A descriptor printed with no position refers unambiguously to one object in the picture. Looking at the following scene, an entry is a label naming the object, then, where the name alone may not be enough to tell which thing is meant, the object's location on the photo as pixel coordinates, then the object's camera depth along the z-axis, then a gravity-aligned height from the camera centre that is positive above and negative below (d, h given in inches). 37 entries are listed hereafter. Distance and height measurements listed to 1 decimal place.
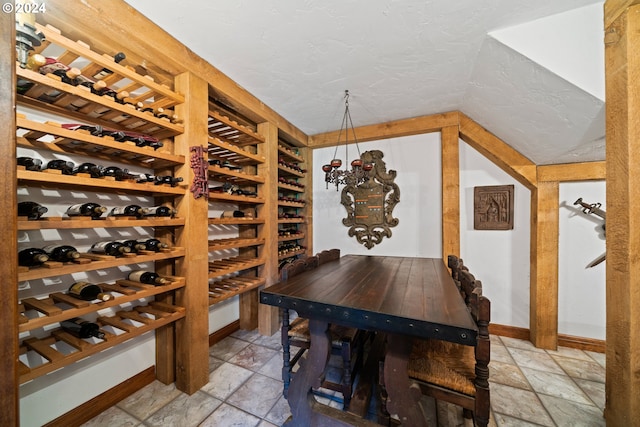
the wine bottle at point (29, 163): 42.3 +9.3
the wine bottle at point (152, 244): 60.5 -9.0
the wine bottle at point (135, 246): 56.5 -8.8
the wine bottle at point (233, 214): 94.9 -0.8
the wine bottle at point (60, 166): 46.4 +9.8
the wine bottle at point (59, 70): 43.9 +28.6
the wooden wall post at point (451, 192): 103.0 +9.5
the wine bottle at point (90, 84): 48.1 +28.2
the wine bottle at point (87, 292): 50.0 -18.3
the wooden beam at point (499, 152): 92.1 +26.2
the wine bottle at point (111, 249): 53.7 -9.0
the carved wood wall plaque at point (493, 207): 100.4 +2.4
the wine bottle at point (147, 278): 61.6 -18.7
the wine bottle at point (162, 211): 61.9 +0.3
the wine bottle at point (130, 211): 56.7 +0.2
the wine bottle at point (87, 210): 50.9 +0.4
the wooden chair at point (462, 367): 40.0 -33.2
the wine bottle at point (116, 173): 52.4 +9.4
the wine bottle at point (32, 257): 43.5 -9.0
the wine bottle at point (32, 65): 40.4 +27.5
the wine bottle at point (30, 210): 42.9 +0.4
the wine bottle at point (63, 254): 46.0 -8.7
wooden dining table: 39.2 -19.6
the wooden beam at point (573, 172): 84.1 +16.0
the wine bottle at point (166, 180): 61.6 +9.1
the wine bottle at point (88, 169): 49.3 +9.6
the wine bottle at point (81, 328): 50.5 -27.2
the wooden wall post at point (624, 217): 37.2 -0.8
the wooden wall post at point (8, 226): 25.4 -1.7
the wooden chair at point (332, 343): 56.2 -35.4
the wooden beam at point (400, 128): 104.7 +43.1
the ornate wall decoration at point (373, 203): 119.4 +4.9
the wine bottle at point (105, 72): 48.9 +33.6
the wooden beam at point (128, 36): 45.6 +41.7
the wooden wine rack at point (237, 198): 79.0 +5.4
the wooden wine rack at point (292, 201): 116.6 +6.7
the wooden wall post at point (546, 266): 89.2 -21.7
